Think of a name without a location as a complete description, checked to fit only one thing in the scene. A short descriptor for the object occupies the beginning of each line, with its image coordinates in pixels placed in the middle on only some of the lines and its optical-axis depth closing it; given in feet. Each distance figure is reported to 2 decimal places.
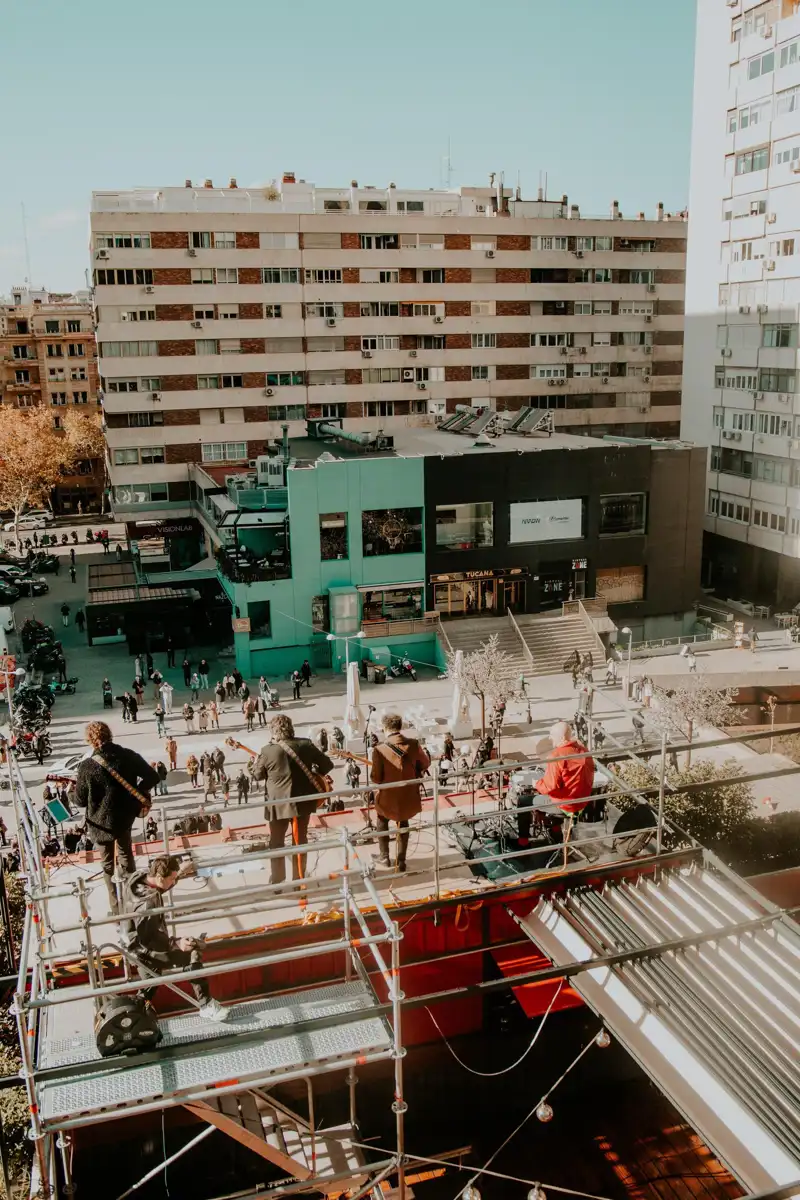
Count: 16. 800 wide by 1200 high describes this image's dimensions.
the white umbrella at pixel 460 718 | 83.92
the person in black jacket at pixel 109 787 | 26.00
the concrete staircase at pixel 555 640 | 106.83
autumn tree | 170.81
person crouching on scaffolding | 21.15
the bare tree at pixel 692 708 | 81.05
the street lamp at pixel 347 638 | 97.30
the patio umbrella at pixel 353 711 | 80.84
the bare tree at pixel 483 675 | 85.25
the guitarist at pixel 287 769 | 28.35
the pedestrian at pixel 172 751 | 78.38
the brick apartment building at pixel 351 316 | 139.85
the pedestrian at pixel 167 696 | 90.43
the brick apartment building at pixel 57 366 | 222.89
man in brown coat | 28.94
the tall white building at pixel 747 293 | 117.08
